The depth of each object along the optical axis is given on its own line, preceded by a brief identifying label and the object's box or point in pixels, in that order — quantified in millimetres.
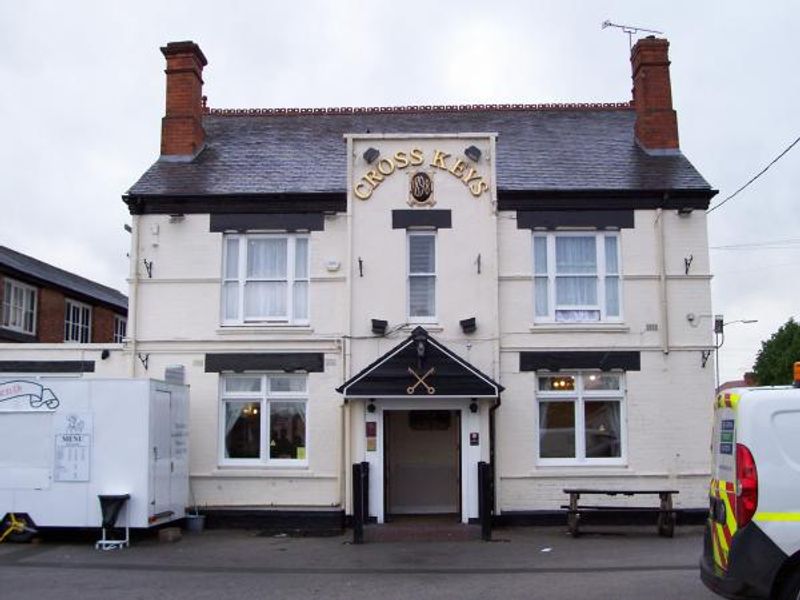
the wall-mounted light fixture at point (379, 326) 16484
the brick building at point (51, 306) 26062
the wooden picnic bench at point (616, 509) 14984
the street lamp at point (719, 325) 18517
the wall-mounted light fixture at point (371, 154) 17000
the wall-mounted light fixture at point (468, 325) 16438
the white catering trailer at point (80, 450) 14469
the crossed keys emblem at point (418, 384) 15594
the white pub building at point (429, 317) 16484
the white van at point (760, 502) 7395
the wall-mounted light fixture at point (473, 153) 16953
